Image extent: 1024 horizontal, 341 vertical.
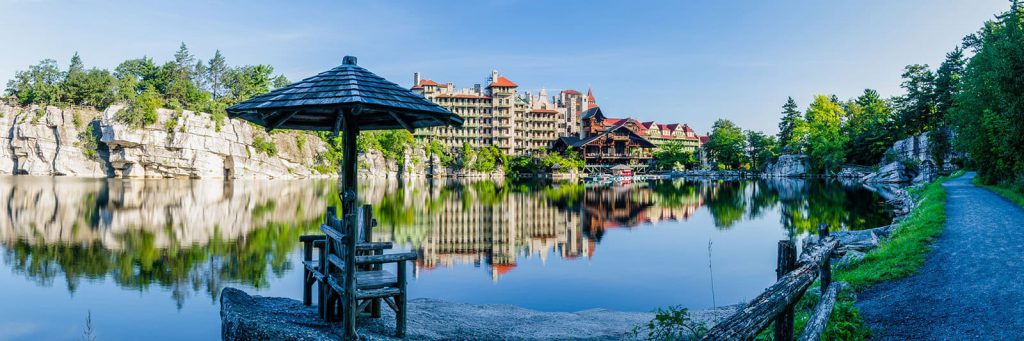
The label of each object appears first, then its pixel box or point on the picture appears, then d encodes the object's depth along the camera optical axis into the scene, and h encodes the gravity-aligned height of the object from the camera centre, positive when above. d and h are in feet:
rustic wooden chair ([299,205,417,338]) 23.98 -4.94
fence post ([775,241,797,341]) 19.45 -3.00
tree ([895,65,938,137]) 192.24 +22.71
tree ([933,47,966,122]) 181.16 +29.12
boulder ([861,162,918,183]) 182.91 -0.87
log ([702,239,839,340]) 11.80 -3.30
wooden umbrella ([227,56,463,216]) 23.89 +2.84
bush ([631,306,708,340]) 19.92 -7.41
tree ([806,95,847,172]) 239.91 +15.47
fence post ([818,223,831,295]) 23.48 -4.33
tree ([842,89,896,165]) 212.64 +16.97
